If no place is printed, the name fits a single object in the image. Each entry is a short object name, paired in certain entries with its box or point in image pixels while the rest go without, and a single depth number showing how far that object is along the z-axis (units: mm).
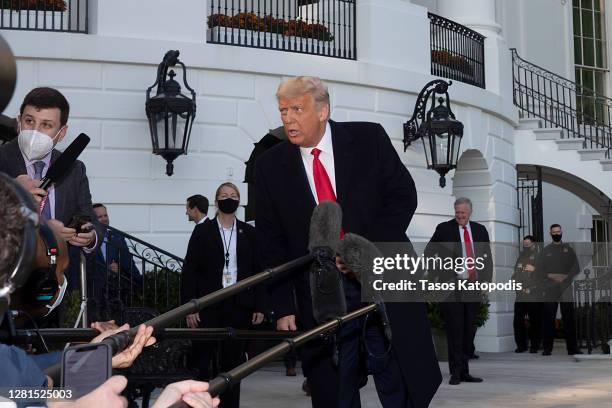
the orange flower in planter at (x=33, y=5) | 13094
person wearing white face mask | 4605
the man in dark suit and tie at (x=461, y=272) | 10891
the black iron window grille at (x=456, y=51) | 16531
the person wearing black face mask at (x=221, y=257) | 8273
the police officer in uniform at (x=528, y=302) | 16844
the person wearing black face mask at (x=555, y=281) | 16078
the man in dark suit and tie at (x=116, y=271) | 10602
